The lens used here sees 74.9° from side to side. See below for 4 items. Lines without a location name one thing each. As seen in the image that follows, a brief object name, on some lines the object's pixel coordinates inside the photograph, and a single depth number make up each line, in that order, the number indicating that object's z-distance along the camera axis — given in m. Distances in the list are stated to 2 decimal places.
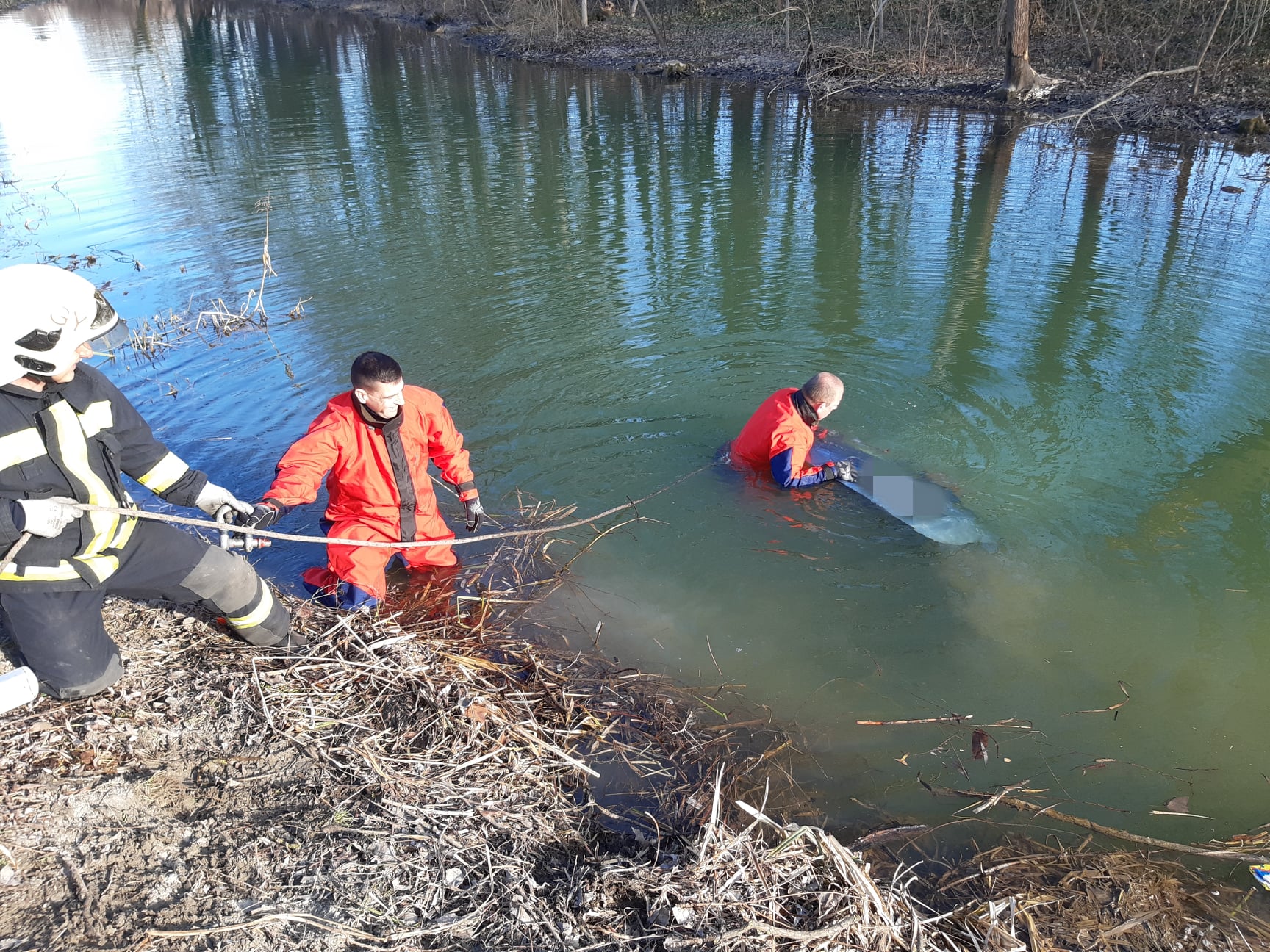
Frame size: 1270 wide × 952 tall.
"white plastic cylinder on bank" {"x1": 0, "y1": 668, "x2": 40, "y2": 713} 3.31
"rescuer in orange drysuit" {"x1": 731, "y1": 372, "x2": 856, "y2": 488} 5.66
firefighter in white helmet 3.04
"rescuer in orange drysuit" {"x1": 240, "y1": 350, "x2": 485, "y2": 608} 4.38
